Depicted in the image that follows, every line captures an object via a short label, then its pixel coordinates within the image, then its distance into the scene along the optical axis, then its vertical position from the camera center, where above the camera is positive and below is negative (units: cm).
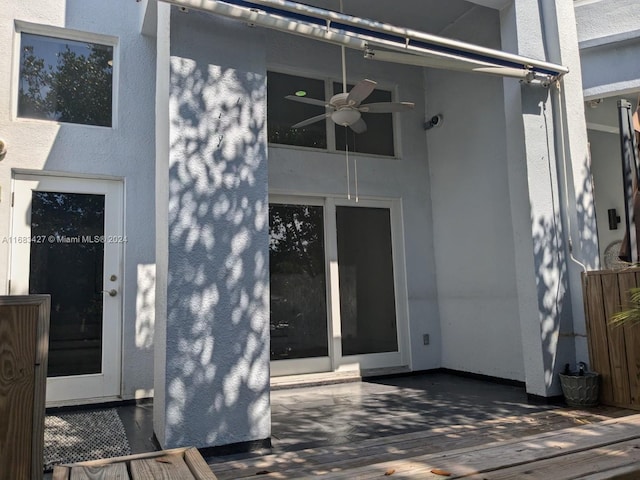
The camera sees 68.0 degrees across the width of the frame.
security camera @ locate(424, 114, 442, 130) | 575 +210
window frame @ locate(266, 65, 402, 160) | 532 +214
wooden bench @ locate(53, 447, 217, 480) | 127 -46
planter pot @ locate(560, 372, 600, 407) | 372 -79
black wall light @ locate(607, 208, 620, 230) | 614 +89
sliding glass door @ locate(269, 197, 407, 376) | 514 +13
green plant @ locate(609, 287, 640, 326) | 312 -19
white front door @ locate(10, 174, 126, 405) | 409 +33
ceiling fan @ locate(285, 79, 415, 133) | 392 +163
